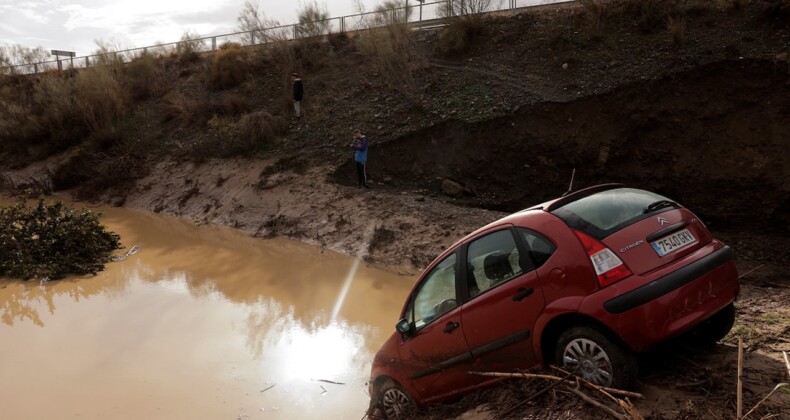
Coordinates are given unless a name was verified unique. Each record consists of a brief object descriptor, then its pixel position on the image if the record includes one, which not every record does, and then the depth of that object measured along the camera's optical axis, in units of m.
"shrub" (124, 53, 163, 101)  24.66
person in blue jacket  13.87
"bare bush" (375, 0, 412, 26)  19.82
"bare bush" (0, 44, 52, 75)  32.91
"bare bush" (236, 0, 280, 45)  24.52
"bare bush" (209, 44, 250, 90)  22.73
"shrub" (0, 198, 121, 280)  11.48
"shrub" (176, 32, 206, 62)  27.64
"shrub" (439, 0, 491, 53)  18.69
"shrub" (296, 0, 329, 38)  23.86
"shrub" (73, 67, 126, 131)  22.34
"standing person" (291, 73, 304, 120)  17.86
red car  3.24
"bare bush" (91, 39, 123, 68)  27.44
